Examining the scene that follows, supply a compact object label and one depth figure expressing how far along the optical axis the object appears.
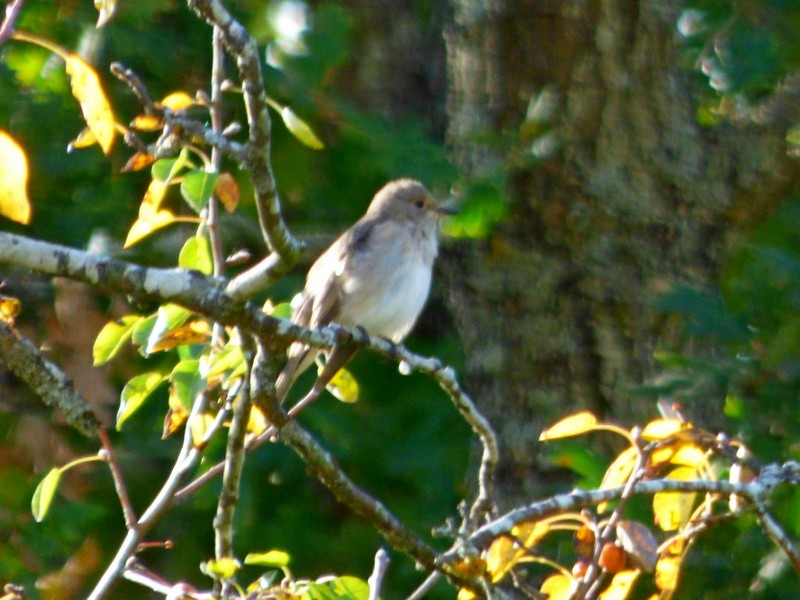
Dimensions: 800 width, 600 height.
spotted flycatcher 9.87
